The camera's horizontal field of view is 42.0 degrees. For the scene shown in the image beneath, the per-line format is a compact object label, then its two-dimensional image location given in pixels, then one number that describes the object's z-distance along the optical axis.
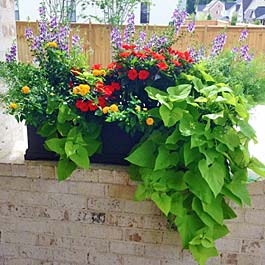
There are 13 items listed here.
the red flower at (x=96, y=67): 1.34
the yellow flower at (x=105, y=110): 1.18
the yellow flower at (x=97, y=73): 1.28
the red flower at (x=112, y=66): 1.30
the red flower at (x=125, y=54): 1.25
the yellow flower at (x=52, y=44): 1.28
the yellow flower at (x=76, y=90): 1.19
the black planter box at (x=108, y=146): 1.29
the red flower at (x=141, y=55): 1.25
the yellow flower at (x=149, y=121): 1.16
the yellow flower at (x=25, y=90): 1.21
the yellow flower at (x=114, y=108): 1.17
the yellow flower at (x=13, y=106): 1.20
